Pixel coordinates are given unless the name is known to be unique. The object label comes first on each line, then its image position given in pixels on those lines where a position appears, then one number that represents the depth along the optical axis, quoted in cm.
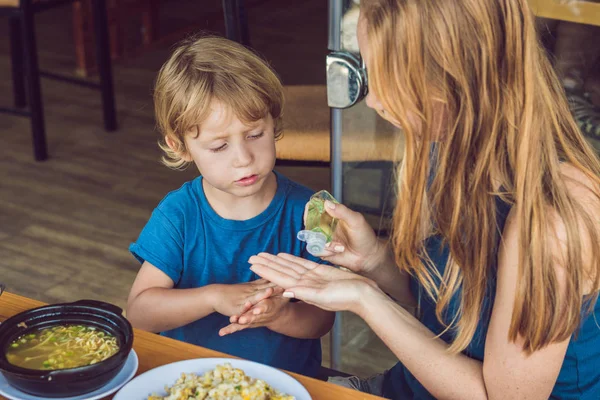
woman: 99
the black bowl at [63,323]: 90
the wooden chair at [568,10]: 171
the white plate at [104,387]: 94
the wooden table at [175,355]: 100
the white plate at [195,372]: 96
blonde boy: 133
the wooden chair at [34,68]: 316
